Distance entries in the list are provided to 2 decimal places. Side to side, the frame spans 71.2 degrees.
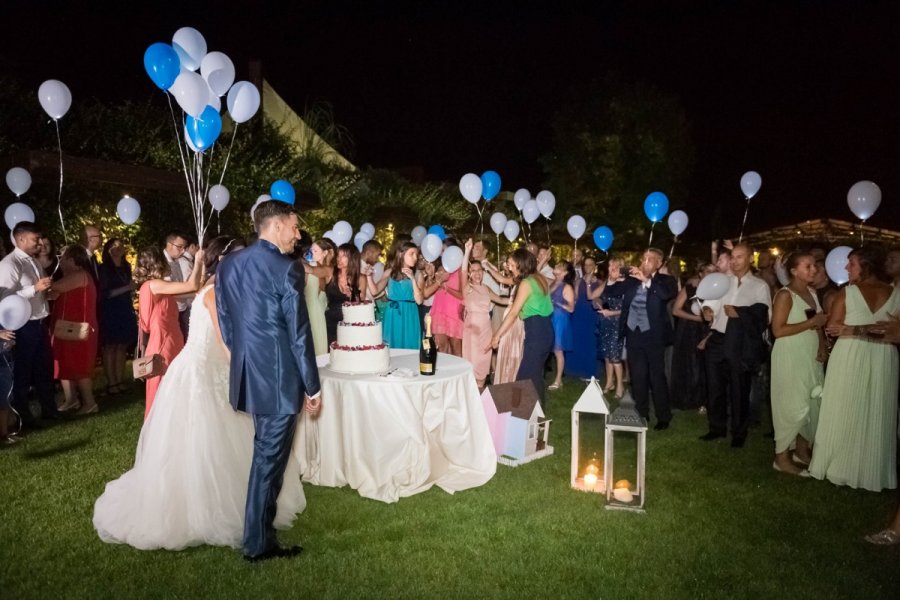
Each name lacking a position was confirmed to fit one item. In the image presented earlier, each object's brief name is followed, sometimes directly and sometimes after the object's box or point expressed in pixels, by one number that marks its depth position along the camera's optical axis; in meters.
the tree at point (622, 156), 29.02
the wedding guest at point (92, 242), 7.06
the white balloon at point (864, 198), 6.18
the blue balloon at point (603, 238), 9.90
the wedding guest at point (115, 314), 7.44
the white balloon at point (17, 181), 7.03
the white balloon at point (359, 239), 9.70
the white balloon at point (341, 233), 8.56
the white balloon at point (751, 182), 8.31
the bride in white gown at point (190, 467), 3.56
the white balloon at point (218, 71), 5.52
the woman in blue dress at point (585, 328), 8.96
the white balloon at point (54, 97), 6.25
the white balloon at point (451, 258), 7.10
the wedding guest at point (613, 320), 7.78
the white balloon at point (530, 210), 10.42
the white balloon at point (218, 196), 8.49
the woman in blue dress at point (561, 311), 8.28
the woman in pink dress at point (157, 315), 5.62
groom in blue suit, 3.18
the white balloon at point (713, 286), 5.48
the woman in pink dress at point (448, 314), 7.41
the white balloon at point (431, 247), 7.63
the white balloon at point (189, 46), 5.72
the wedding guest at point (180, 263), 6.82
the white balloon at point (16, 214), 6.89
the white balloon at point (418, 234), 9.23
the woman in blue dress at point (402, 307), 6.90
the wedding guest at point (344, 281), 6.60
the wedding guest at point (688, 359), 7.05
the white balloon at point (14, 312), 4.51
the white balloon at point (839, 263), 5.50
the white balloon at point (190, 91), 4.94
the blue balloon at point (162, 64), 5.08
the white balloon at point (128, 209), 7.49
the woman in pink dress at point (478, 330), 7.16
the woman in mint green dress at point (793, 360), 4.89
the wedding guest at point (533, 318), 5.80
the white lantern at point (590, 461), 4.34
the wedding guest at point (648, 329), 6.09
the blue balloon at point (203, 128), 5.33
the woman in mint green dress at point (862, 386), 4.50
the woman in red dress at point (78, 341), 6.36
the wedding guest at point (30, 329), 5.30
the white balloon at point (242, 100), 5.71
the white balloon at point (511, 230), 10.15
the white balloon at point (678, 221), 8.49
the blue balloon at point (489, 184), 9.34
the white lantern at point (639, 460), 4.04
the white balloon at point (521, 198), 10.69
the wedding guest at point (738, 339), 5.53
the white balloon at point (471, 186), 8.93
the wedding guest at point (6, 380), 5.13
